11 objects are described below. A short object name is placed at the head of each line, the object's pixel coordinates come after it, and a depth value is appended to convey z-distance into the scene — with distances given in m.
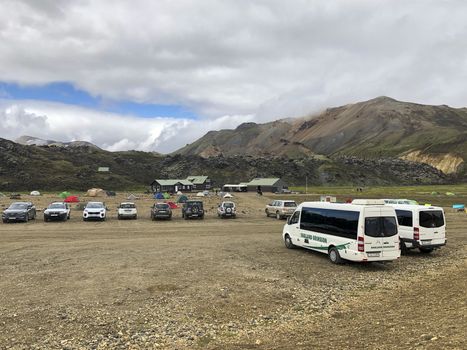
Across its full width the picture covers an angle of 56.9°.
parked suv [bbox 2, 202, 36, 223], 37.47
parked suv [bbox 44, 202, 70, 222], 38.81
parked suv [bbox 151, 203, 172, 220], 41.75
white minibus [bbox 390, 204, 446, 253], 21.86
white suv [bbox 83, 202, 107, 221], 39.69
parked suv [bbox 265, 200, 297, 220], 43.34
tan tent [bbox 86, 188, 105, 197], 92.32
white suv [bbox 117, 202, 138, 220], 41.94
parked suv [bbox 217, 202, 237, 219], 44.59
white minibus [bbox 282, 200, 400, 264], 17.81
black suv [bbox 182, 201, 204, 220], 43.19
